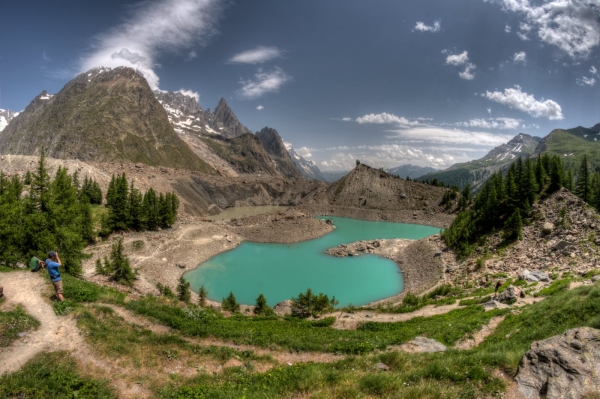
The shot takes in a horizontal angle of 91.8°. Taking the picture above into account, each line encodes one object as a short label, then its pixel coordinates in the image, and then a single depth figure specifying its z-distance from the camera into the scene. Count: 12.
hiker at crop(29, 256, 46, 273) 14.36
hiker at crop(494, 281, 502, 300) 19.96
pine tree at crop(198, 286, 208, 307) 24.55
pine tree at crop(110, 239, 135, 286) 28.26
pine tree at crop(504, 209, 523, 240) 31.12
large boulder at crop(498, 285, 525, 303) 17.80
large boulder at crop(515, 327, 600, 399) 6.27
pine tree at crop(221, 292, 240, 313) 23.62
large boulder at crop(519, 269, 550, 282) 21.28
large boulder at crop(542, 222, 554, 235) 29.06
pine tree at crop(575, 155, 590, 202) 49.38
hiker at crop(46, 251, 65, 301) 12.25
